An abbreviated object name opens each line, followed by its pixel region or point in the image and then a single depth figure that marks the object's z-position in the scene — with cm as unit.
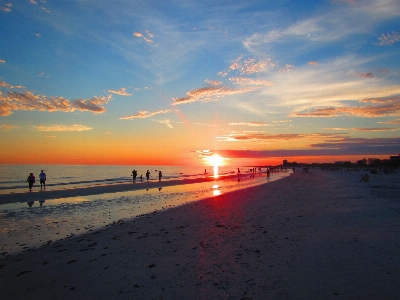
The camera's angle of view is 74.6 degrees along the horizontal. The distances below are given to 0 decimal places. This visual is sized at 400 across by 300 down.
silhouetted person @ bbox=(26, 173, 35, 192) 3435
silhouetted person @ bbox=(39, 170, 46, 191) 3695
